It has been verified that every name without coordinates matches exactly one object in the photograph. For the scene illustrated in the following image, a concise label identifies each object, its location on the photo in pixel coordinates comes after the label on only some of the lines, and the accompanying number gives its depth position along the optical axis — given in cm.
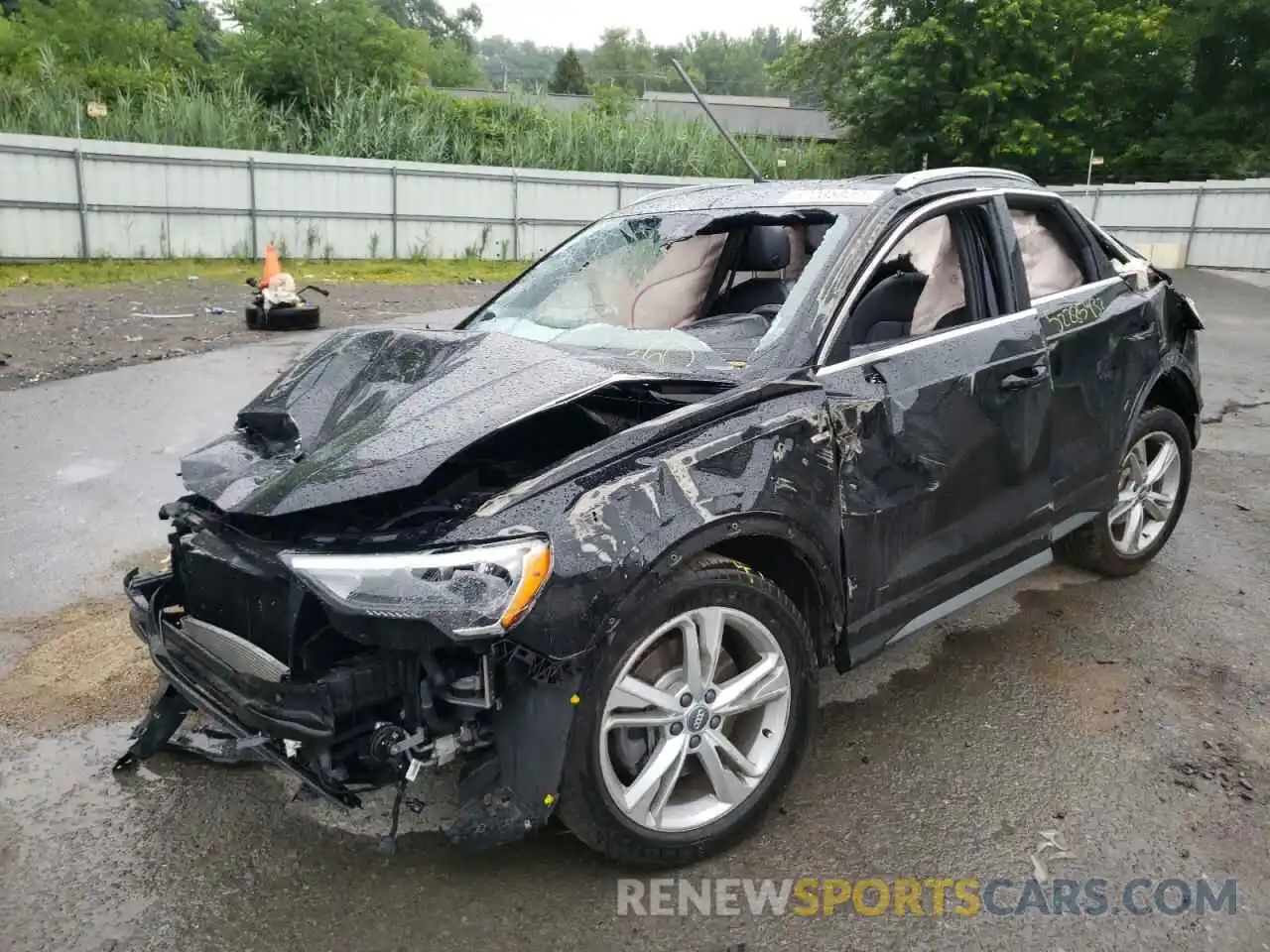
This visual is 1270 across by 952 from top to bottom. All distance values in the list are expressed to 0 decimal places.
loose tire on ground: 1131
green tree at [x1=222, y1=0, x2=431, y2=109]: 2395
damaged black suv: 223
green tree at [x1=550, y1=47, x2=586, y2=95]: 7343
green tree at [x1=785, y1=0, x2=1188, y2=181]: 2731
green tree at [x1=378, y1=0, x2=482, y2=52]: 9354
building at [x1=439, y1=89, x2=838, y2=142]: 4869
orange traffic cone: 1188
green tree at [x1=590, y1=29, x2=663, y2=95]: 10675
